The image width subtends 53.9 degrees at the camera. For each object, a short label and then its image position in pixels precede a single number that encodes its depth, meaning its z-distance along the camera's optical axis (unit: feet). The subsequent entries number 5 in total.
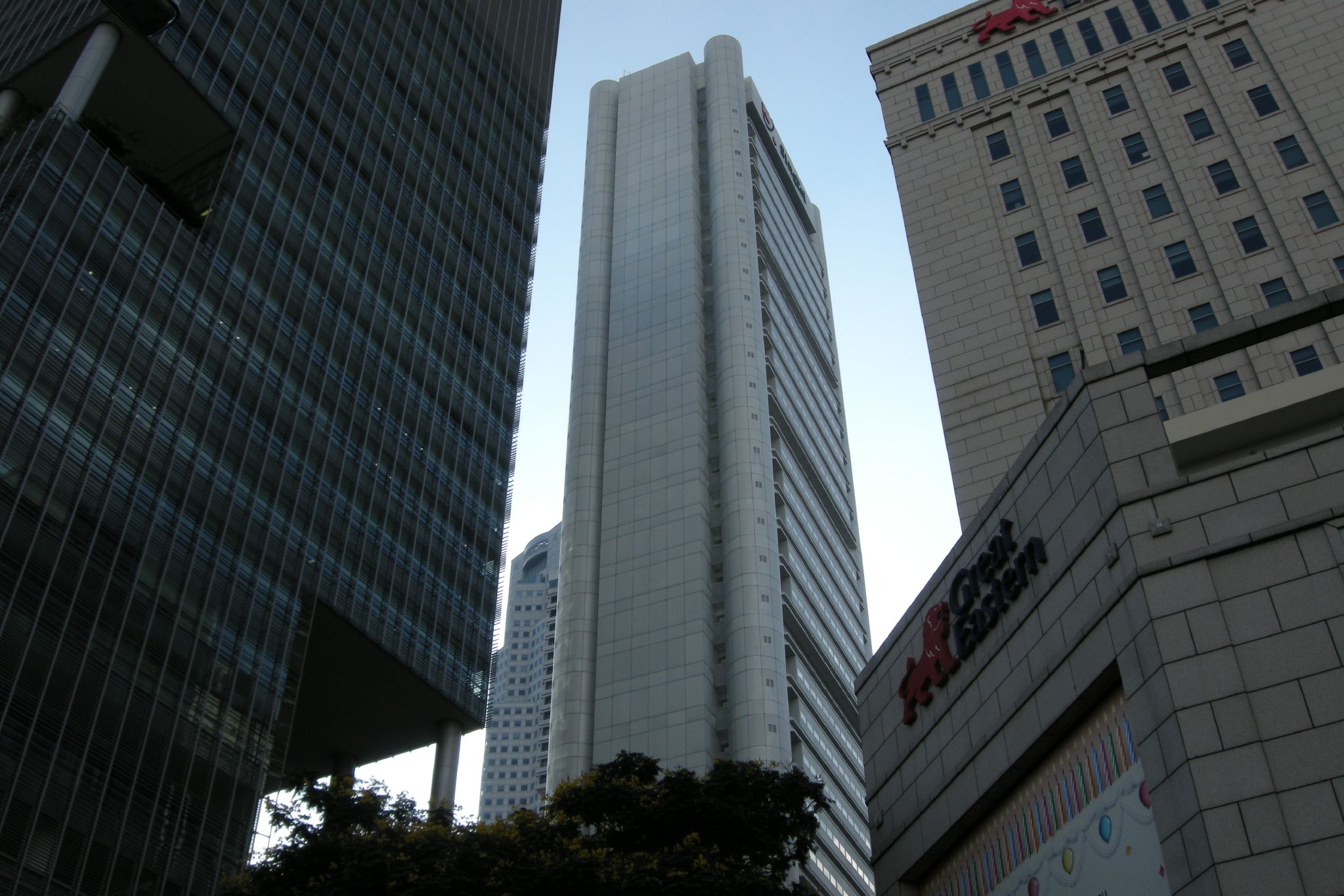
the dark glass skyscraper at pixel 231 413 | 162.81
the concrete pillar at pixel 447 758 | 232.73
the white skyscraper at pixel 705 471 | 346.74
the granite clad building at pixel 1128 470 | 72.79
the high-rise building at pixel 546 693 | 439.63
